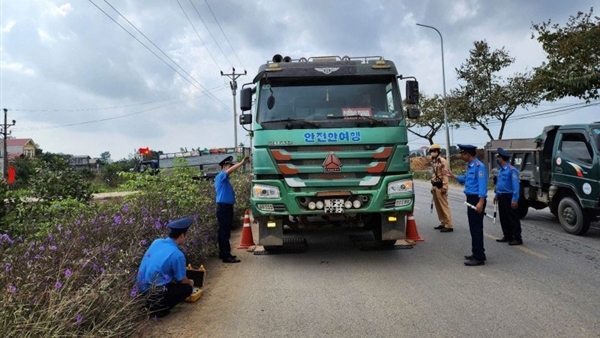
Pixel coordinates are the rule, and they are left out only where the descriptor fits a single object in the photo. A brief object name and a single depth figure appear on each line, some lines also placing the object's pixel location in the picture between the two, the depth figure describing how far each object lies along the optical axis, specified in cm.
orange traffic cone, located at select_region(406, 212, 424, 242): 672
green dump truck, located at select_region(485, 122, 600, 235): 784
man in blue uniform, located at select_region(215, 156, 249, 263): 681
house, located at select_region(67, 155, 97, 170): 6399
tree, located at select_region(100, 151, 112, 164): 8634
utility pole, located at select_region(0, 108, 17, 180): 4235
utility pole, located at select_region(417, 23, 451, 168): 2752
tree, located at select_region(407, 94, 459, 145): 3757
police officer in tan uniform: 909
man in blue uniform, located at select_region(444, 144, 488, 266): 618
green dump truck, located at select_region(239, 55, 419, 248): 614
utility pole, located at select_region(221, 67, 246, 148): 3753
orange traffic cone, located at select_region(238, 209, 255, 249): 694
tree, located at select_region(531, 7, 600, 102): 1443
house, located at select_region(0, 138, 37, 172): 7956
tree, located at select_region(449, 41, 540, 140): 2706
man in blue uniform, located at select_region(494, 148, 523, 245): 735
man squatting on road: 415
